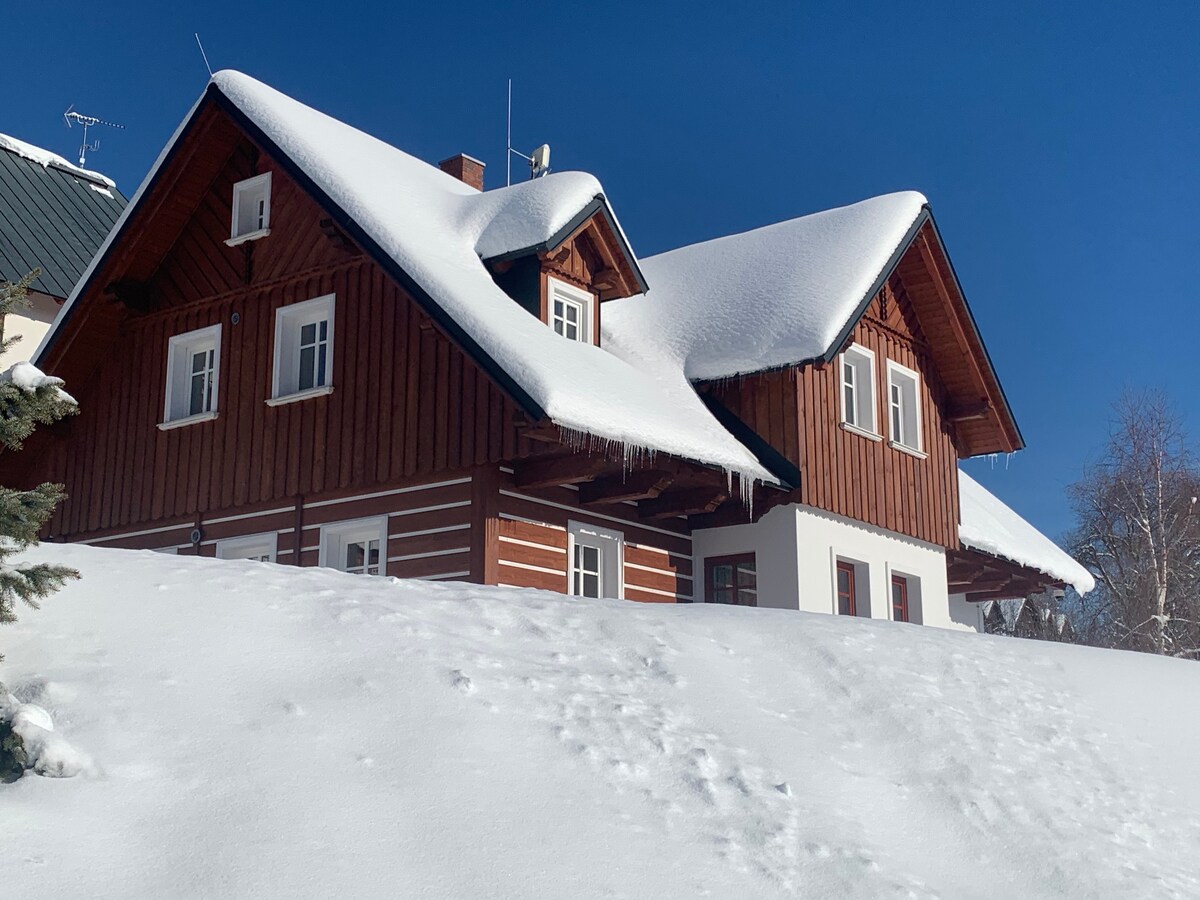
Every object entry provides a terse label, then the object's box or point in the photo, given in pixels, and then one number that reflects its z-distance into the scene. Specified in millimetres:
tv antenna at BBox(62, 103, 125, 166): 30609
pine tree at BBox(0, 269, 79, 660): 6555
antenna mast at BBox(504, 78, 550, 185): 20672
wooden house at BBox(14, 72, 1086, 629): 14523
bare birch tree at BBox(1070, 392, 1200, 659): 28734
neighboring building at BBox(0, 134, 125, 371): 24062
